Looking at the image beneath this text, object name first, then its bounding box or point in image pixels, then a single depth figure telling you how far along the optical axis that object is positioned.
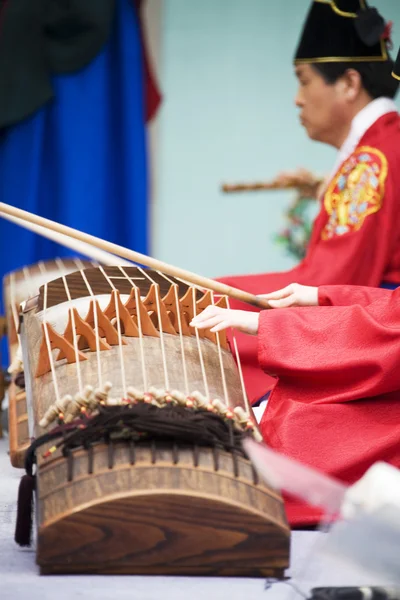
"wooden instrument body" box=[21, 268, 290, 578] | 4.03
